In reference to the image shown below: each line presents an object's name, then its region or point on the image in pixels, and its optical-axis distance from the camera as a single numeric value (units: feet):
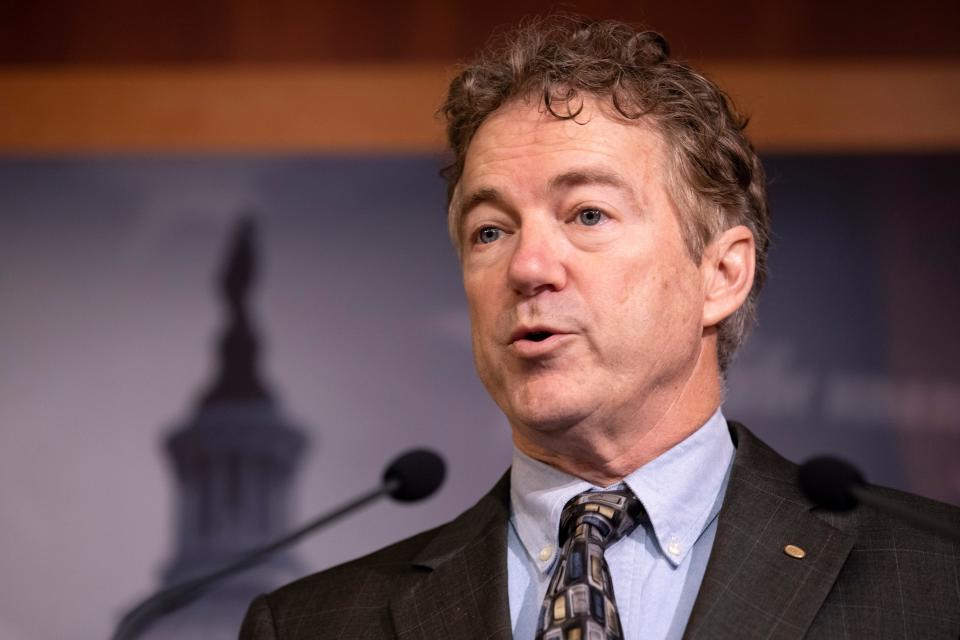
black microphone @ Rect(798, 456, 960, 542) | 9.19
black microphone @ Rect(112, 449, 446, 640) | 9.30
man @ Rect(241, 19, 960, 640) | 9.44
